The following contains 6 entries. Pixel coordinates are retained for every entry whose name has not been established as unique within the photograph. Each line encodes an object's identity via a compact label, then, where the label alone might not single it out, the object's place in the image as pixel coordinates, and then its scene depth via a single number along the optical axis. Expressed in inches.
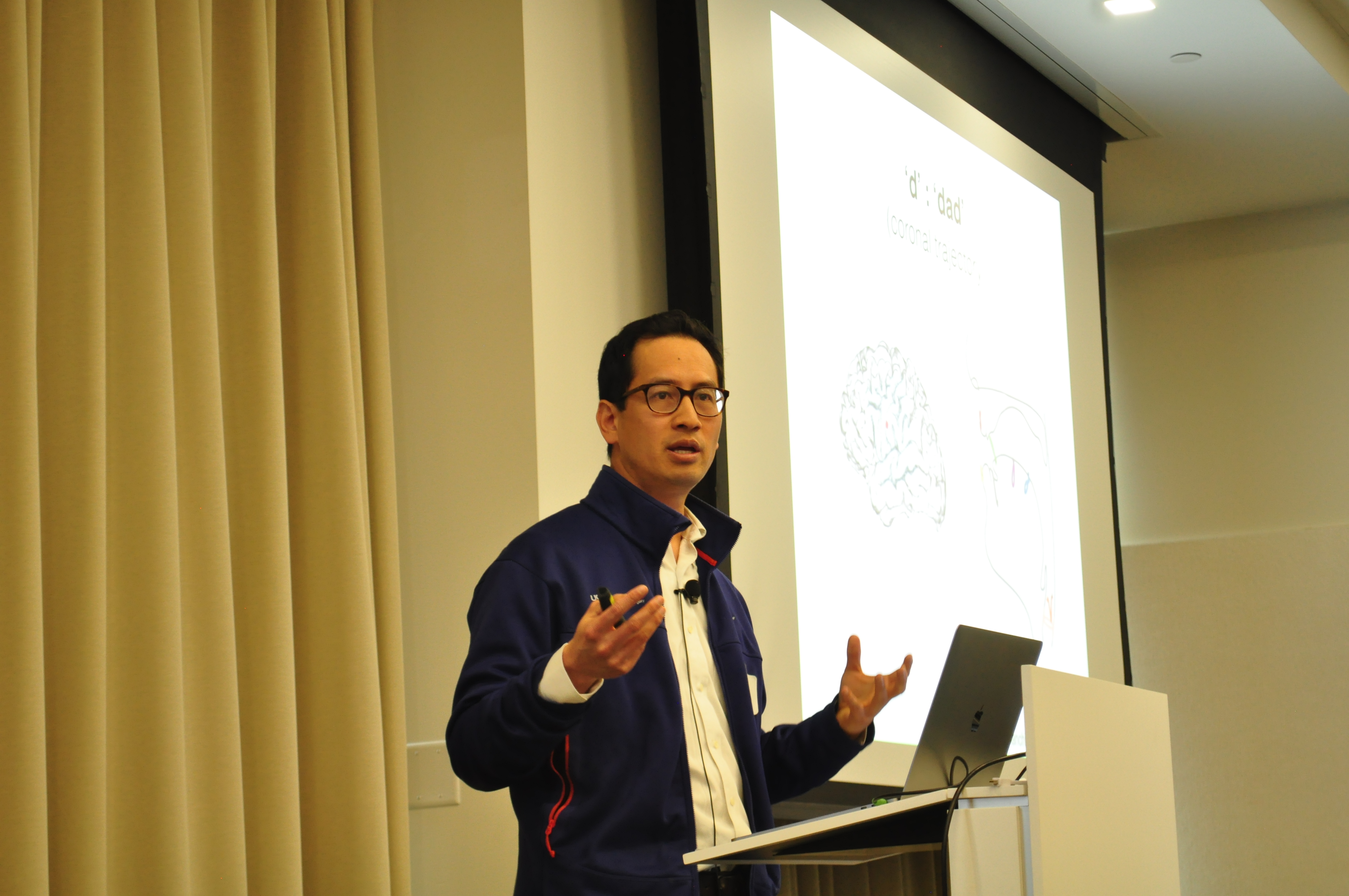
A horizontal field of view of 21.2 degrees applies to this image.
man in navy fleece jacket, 172.0
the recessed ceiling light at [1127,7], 276.3
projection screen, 219.4
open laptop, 182.5
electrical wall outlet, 205.3
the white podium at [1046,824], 166.4
